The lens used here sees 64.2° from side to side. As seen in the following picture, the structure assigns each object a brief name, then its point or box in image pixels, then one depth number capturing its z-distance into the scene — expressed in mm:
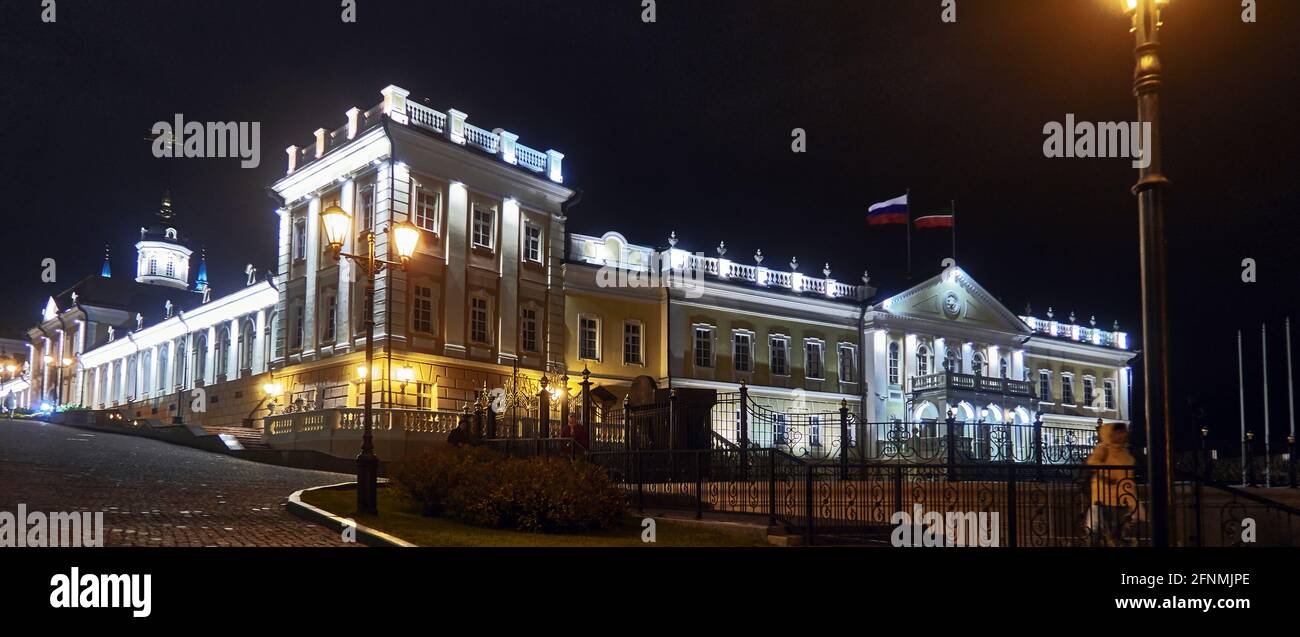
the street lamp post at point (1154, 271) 8508
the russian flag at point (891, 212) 46156
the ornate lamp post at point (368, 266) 15883
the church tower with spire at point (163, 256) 88438
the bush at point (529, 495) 15148
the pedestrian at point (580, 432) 20016
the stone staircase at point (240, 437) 31458
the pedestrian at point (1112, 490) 12430
